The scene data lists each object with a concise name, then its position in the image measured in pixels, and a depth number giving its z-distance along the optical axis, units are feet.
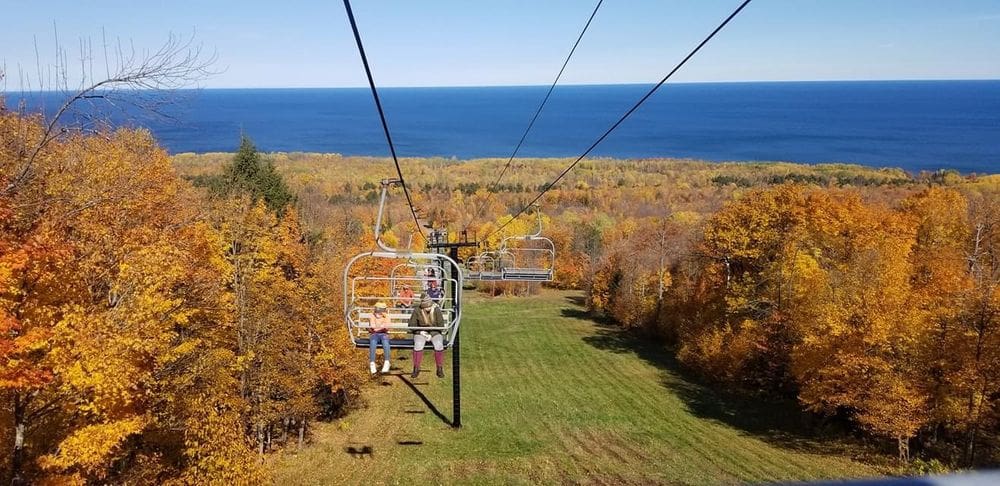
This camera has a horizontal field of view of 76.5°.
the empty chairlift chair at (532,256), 197.01
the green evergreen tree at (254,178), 122.11
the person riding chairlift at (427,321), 36.88
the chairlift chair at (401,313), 33.21
